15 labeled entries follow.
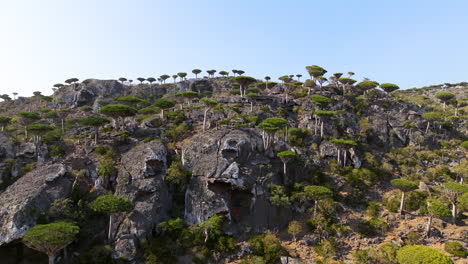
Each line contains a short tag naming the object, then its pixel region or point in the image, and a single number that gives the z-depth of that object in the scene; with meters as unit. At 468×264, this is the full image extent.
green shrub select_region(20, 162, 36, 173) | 31.14
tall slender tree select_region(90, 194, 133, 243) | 22.66
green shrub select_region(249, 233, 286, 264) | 23.69
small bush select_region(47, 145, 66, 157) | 34.66
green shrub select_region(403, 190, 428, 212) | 30.50
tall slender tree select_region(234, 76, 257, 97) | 51.59
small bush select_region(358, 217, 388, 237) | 27.09
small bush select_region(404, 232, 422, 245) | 24.80
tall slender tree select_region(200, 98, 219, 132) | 41.75
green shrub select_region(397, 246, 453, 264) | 17.44
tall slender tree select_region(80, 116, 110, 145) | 37.69
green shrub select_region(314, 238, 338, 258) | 24.28
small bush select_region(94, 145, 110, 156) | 36.09
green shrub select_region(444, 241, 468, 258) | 22.38
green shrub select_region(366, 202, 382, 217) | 30.42
